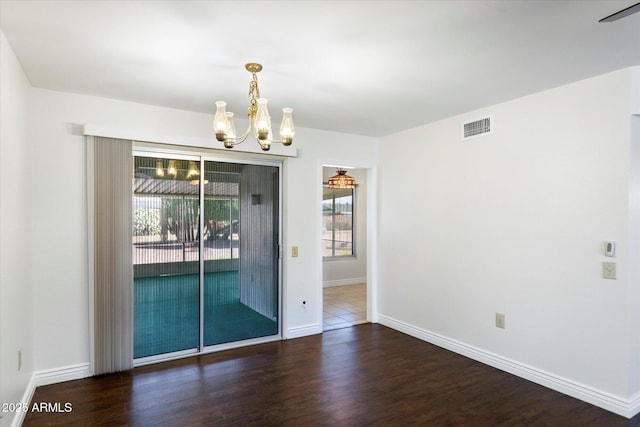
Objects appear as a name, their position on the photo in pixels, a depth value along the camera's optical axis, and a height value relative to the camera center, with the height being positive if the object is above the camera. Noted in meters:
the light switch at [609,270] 2.77 -0.43
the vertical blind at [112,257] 3.34 -0.35
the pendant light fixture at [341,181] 6.47 +0.65
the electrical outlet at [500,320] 3.54 -1.03
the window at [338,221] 7.93 -0.08
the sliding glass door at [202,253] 3.68 -0.38
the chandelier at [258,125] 2.39 +0.63
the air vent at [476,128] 3.69 +0.93
